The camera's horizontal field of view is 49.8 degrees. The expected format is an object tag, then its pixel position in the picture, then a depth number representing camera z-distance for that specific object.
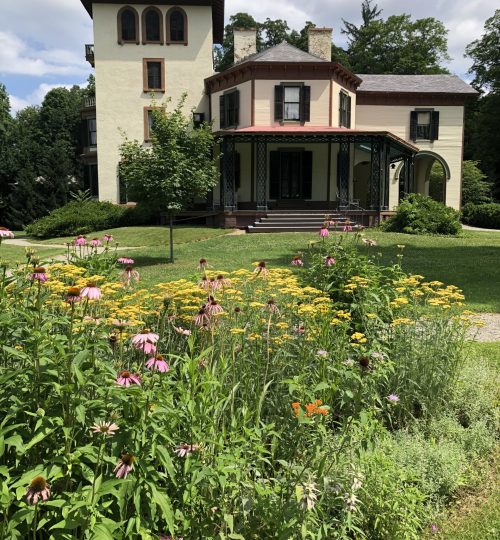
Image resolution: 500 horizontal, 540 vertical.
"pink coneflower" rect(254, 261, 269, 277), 3.95
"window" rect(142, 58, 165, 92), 28.64
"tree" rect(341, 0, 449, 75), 52.06
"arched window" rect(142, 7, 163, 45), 28.31
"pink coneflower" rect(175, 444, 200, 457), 2.49
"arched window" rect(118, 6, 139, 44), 28.22
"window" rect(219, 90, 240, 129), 26.81
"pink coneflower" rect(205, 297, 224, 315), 3.21
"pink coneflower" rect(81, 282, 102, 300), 2.45
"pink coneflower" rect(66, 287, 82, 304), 2.32
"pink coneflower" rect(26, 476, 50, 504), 1.82
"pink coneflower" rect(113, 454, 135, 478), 2.07
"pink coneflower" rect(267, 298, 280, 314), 3.64
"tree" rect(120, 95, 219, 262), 14.26
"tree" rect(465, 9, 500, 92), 47.00
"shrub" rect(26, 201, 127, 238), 25.88
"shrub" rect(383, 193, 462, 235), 21.38
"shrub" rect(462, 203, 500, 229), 30.12
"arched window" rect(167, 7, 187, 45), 28.41
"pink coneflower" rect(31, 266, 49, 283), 2.67
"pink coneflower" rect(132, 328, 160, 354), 2.51
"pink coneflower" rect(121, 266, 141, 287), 4.11
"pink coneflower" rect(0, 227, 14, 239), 3.29
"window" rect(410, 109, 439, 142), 31.30
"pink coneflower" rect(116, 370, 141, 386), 2.49
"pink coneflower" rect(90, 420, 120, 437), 2.23
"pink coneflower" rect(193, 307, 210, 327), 3.18
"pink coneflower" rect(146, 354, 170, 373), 2.49
